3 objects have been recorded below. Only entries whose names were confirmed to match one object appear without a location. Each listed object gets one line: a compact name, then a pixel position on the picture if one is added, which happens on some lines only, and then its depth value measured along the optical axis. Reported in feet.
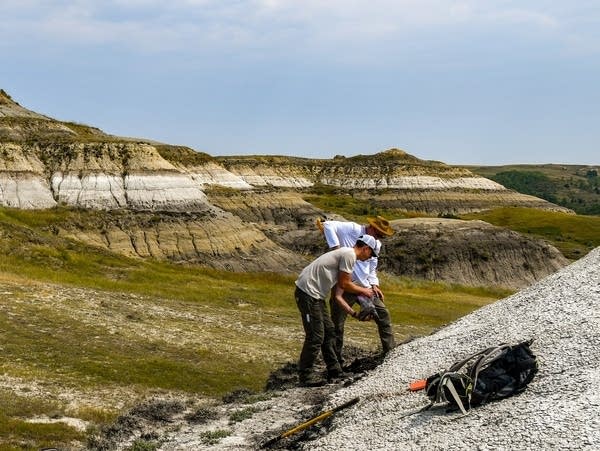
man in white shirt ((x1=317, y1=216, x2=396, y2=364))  43.47
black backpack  29.94
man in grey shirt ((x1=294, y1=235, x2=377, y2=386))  40.47
